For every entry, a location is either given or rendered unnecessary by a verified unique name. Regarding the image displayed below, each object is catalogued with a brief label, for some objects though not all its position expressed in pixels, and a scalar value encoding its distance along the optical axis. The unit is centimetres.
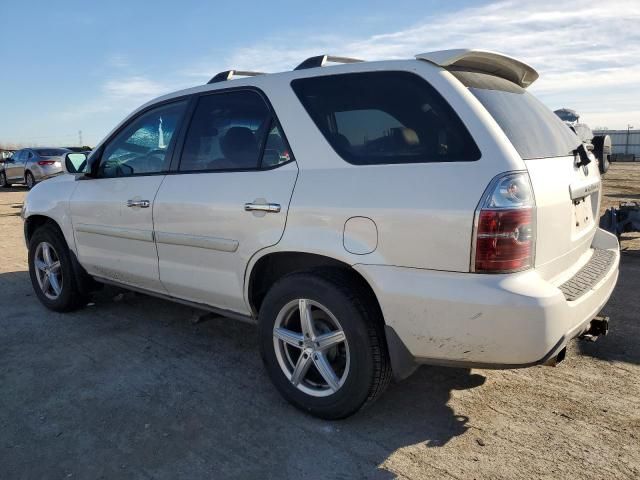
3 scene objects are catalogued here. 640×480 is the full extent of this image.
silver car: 1956
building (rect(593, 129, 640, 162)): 3628
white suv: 243
